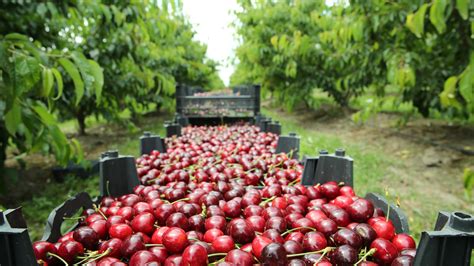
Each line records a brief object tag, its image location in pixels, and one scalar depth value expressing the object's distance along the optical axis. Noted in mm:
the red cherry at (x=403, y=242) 268
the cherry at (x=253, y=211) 330
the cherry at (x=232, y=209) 339
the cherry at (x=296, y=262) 225
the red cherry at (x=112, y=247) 270
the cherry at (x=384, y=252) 250
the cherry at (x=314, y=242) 256
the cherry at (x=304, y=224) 295
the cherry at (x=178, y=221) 297
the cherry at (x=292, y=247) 249
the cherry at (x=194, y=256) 231
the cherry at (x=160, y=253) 259
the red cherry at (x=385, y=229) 287
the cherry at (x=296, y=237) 279
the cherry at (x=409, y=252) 242
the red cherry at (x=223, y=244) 264
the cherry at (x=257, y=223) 302
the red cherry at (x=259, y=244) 252
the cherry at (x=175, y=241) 262
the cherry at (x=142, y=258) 240
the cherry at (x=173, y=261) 240
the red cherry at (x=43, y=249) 255
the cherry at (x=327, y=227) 284
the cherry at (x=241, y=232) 282
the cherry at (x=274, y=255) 222
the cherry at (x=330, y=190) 378
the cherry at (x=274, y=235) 266
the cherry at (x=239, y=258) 235
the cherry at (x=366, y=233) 267
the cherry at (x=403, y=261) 224
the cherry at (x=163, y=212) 320
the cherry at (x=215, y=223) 302
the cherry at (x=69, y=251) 256
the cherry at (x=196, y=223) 305
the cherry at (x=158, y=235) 286
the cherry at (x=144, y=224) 306
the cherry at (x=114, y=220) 308
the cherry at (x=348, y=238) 256
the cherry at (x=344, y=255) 236
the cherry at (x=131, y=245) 260
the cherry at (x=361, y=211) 310
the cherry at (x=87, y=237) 274
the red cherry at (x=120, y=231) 291
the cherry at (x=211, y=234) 282
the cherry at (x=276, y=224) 295
